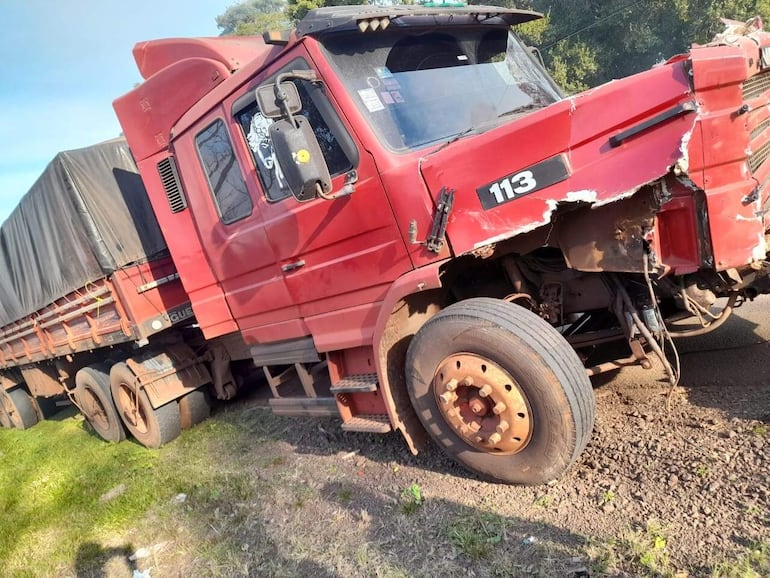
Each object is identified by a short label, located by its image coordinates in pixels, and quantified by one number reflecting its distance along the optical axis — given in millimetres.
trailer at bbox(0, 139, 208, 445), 4746
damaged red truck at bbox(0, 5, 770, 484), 2307
